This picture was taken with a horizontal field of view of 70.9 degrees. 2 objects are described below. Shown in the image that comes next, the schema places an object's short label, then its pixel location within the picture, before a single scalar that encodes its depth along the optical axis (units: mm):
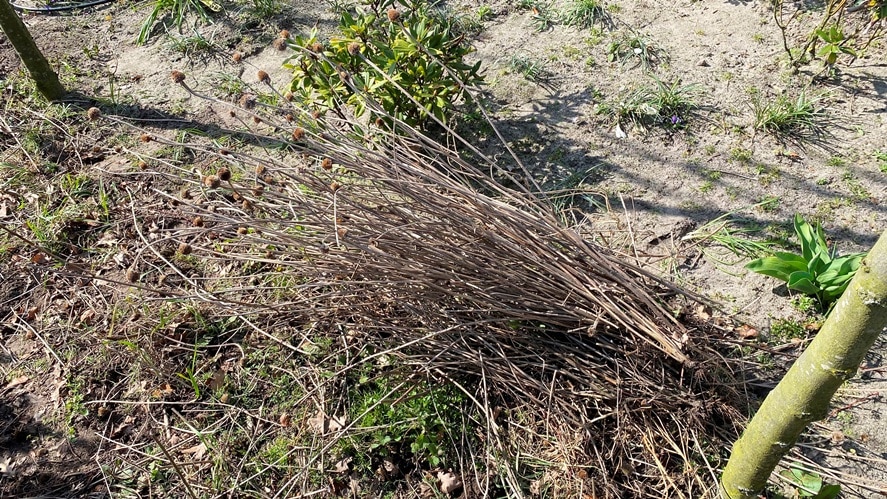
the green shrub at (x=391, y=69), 3250
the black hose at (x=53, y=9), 5145
